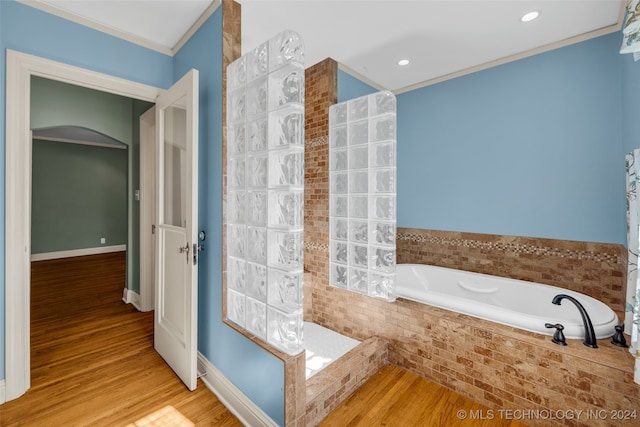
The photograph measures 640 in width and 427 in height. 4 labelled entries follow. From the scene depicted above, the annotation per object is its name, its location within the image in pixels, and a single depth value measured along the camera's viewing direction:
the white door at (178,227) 1.80
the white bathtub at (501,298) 1.71
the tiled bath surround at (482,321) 1.47
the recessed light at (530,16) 2.07
